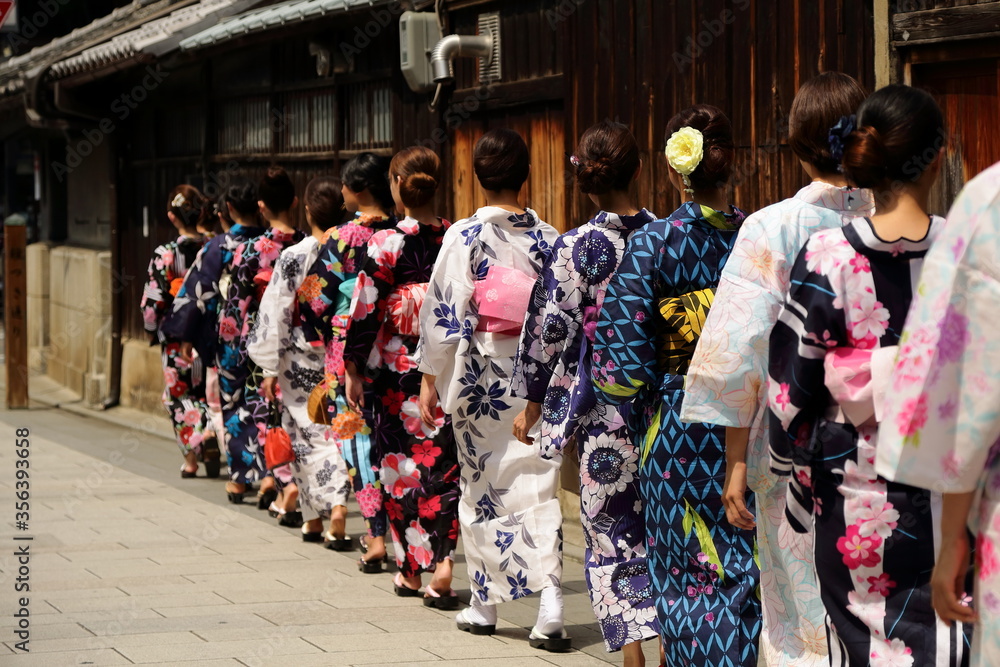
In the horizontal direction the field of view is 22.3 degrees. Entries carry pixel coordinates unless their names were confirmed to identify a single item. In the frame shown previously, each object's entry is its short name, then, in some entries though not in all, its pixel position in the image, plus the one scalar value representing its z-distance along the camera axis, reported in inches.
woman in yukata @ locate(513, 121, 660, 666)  349.1
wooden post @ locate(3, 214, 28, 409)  1042.9
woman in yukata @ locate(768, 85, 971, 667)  232.3
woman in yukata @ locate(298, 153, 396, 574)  498.4
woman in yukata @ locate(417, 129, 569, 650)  408.6
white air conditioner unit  635.2
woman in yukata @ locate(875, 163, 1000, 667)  181.6
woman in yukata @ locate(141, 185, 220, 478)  727.6
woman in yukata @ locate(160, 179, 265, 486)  648.5
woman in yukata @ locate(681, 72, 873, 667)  273.2
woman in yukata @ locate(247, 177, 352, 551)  560.5
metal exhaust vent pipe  613.3
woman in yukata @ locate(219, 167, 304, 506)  602.3
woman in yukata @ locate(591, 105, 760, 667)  311.3
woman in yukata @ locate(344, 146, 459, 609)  457.7
